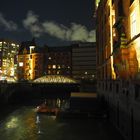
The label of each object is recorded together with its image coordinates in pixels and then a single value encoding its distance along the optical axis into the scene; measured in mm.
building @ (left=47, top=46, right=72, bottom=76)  107557
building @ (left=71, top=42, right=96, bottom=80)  105524
